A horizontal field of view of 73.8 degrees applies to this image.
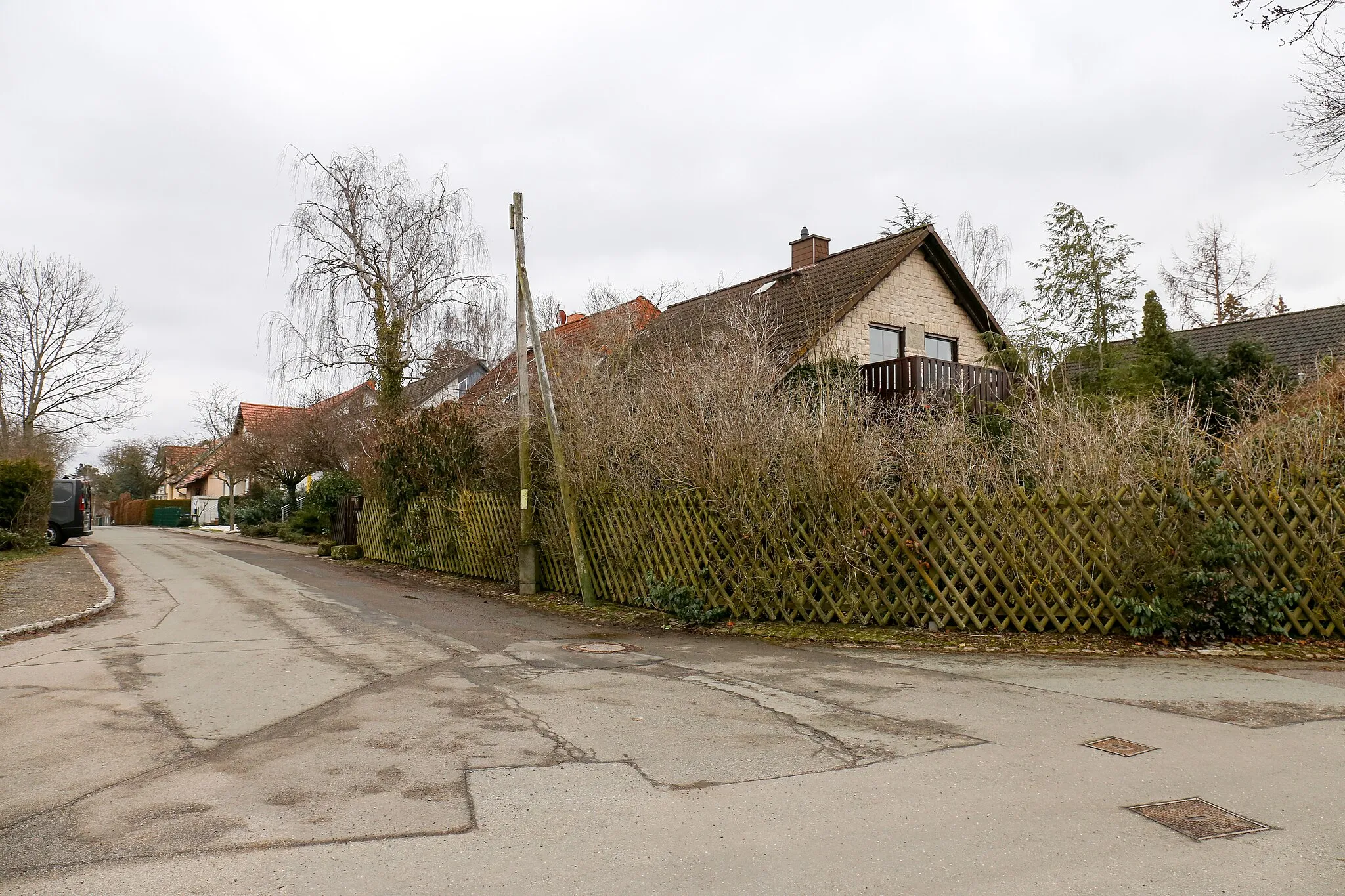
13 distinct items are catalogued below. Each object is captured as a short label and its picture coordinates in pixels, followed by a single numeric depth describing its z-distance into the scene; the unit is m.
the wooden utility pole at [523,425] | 14.63
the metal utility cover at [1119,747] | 5.62
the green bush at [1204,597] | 9.26
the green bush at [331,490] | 29.91
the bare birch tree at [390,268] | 23.38
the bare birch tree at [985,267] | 38.47
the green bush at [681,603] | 11.47
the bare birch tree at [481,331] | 23.12
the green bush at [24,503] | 21.09
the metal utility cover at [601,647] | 10.02
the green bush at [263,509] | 37.31
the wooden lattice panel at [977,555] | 9.44
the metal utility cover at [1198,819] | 4.28
